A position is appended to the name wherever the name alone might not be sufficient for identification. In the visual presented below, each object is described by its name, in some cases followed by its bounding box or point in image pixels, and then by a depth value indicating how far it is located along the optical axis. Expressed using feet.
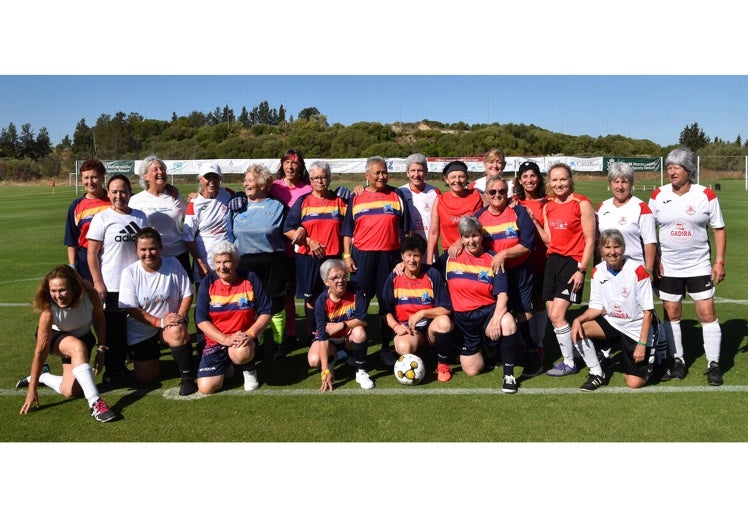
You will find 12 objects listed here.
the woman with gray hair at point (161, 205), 17.44
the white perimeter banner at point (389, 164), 129.53
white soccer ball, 15.98
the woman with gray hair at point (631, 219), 16.01
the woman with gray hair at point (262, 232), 18.03
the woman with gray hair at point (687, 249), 16.01
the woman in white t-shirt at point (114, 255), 16.31
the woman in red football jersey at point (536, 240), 17.35
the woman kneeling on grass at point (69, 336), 14.28
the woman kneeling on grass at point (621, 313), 15.35
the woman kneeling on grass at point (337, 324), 16.06
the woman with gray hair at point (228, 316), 15.64
